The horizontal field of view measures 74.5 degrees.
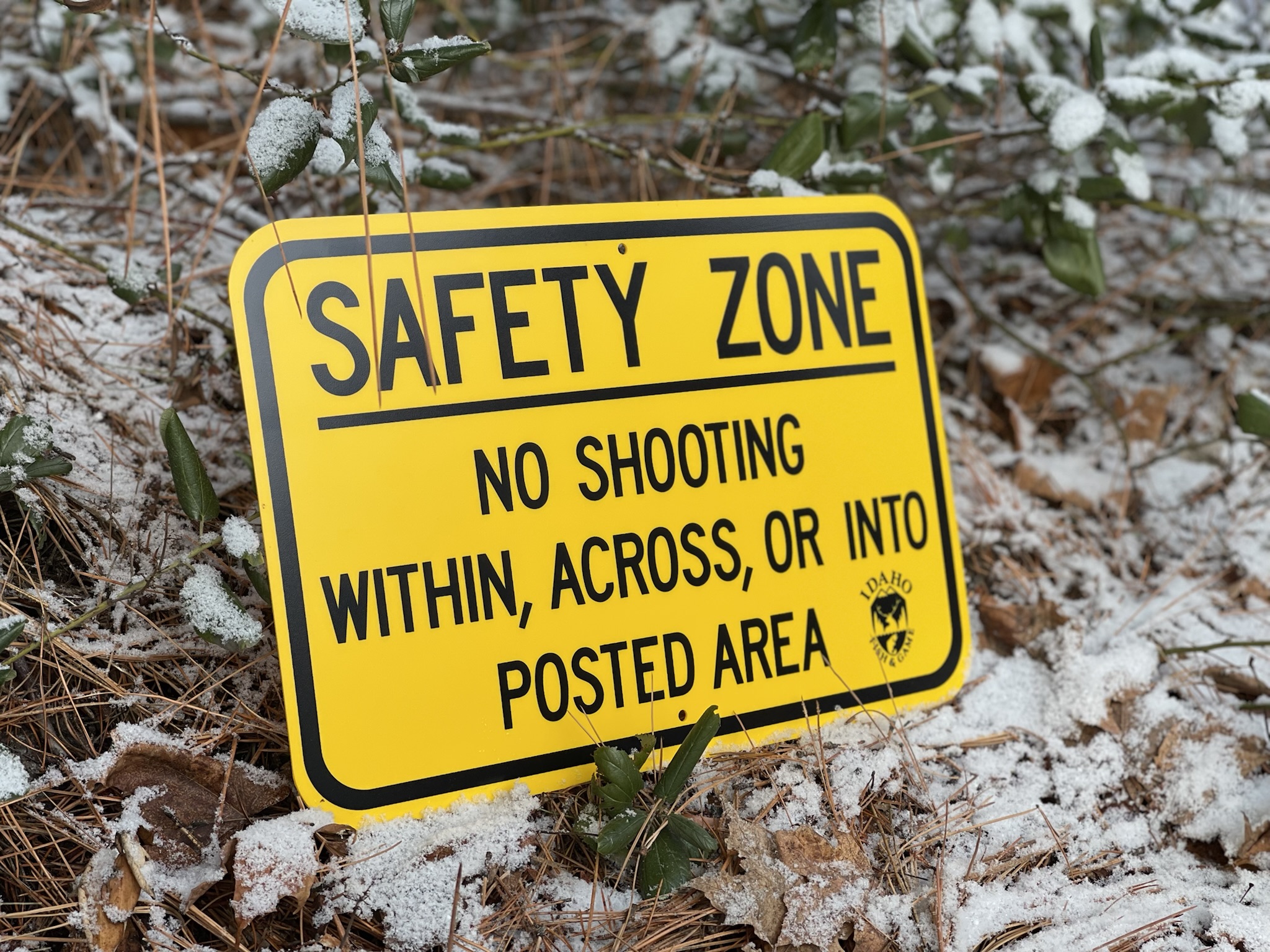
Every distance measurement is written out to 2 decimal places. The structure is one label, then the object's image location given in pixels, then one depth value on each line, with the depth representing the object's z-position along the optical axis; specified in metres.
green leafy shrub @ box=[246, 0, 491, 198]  0.99
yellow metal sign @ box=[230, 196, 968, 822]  0.98
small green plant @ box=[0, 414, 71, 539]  0.96
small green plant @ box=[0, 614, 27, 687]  0.86
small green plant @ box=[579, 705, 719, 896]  0.92
